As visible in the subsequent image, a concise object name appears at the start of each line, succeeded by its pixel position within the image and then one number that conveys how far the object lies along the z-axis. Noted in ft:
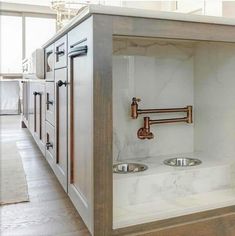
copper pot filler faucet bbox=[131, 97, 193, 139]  5.54
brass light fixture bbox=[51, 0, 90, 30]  10.00
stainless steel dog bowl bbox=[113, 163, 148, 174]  4.96
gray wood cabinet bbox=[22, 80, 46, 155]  7.46
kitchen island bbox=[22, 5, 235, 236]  3.37
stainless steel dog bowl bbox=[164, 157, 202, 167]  5.27
